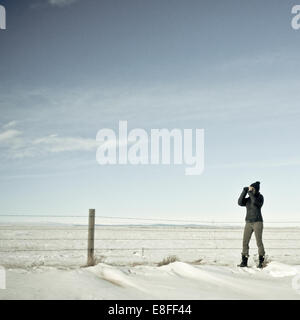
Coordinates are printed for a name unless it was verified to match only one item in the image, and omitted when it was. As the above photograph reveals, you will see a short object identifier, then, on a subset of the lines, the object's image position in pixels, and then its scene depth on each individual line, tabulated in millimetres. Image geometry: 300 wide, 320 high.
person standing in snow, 7887
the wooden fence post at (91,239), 7734
